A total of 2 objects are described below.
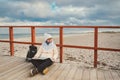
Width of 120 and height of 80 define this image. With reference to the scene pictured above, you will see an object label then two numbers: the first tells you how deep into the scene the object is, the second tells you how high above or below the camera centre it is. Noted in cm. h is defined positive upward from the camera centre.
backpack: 324 -46
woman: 269 -47
